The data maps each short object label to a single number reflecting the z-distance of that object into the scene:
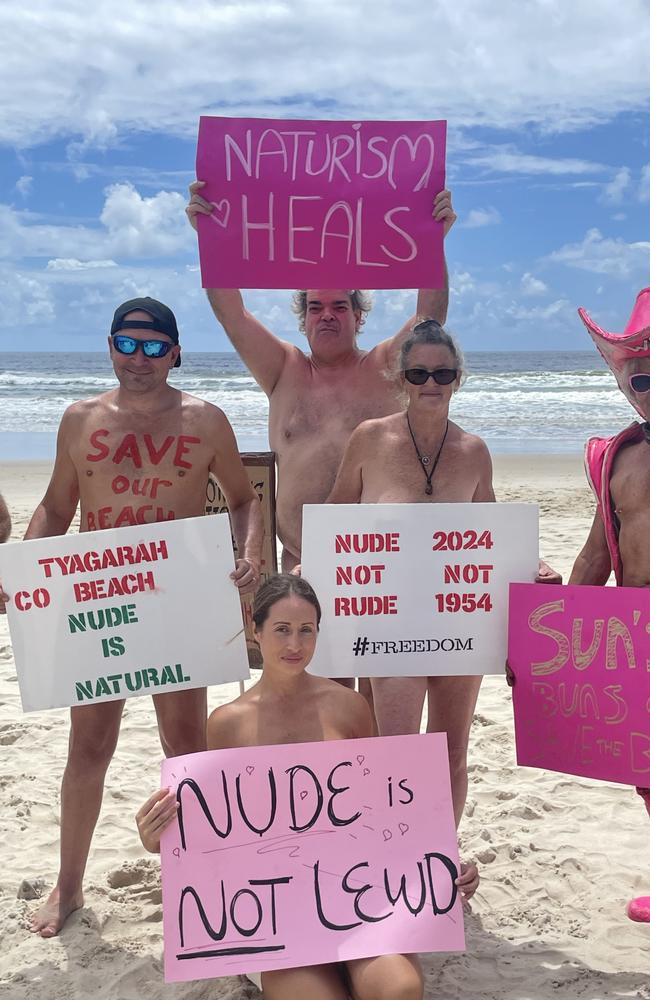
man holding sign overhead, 3.70
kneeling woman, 2.92
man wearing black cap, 3.23
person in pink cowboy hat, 3.05
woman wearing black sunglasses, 3.26
